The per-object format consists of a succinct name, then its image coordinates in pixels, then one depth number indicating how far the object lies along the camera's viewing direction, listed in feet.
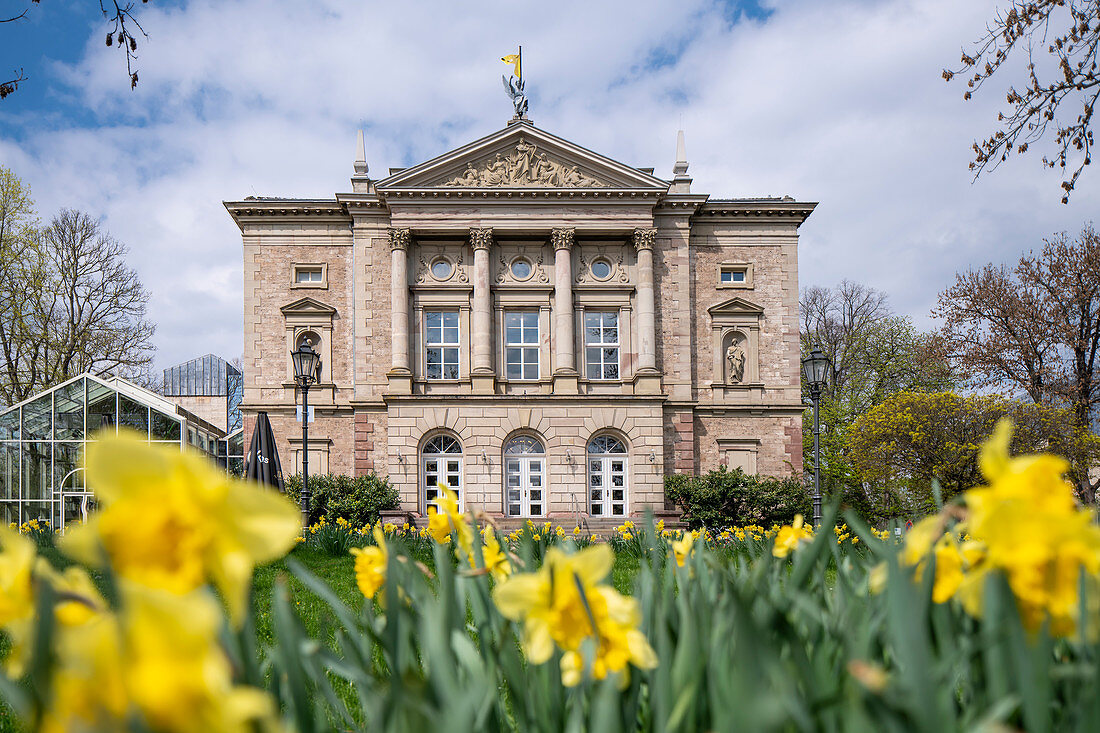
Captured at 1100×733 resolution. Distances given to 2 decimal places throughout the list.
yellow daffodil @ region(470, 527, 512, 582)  6.65
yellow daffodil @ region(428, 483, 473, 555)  6.34
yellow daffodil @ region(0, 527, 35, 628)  3.52
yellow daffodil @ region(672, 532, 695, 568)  8.51
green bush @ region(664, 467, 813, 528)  76.69
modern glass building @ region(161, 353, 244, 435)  146.30
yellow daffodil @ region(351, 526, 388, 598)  5.99
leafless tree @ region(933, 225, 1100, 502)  79.77
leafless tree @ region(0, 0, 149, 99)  17.76
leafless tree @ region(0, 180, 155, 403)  82.79
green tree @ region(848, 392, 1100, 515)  67.36
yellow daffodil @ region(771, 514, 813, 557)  7.38
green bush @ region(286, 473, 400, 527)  72.18
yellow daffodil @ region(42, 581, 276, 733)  1.99
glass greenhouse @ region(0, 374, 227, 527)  74.43
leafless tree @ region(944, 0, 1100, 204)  19.57
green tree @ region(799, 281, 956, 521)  102.83
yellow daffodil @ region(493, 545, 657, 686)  3.91
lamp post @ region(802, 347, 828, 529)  44.19
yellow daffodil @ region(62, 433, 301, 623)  2.46
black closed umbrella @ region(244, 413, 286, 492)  45.52
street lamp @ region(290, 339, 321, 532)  48.08
